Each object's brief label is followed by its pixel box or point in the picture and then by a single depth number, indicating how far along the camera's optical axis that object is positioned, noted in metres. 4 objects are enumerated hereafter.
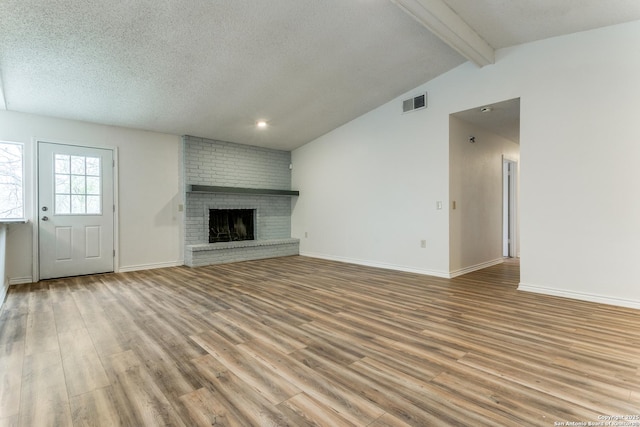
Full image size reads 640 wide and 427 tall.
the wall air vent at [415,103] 4.82
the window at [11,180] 4.38
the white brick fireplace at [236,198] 5.88
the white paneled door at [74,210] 4.63
